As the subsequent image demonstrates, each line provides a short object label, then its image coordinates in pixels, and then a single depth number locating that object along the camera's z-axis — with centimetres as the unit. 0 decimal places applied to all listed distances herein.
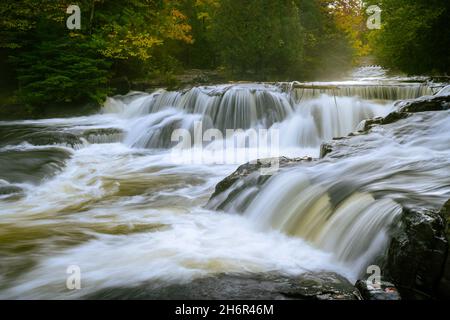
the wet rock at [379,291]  330
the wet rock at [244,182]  608
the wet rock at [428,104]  815
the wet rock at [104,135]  1134
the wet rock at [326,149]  702
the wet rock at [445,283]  329
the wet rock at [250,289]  353
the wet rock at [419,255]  339
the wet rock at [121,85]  1573
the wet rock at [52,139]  1059
